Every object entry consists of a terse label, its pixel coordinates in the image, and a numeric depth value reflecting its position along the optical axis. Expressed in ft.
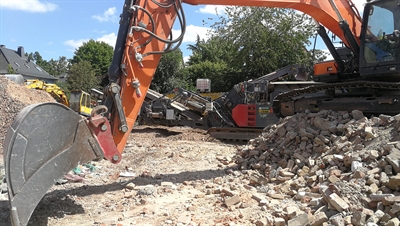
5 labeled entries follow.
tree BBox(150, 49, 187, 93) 103.62
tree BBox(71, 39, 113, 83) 180.86
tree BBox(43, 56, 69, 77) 235.28
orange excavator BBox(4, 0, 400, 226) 11.87
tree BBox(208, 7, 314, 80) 77.30
